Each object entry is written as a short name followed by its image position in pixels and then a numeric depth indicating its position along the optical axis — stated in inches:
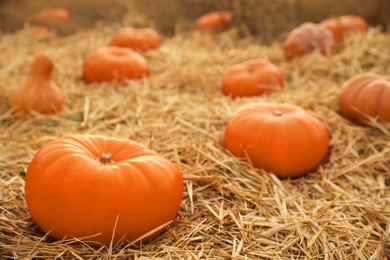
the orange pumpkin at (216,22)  295.3
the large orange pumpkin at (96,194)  77.7
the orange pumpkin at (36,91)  143.8
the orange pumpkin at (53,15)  308.0
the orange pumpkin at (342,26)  241.3
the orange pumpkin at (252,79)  166.1
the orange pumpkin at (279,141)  110.9
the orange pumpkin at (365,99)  130.8
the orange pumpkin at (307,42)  214.7
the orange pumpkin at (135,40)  238.1
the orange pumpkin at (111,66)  181.9
